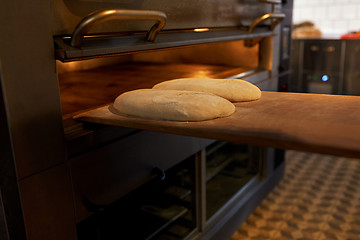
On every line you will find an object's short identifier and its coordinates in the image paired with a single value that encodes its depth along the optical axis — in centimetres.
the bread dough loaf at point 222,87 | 90
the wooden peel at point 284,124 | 57
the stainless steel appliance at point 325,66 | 326
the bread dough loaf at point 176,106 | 72
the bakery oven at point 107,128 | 69
